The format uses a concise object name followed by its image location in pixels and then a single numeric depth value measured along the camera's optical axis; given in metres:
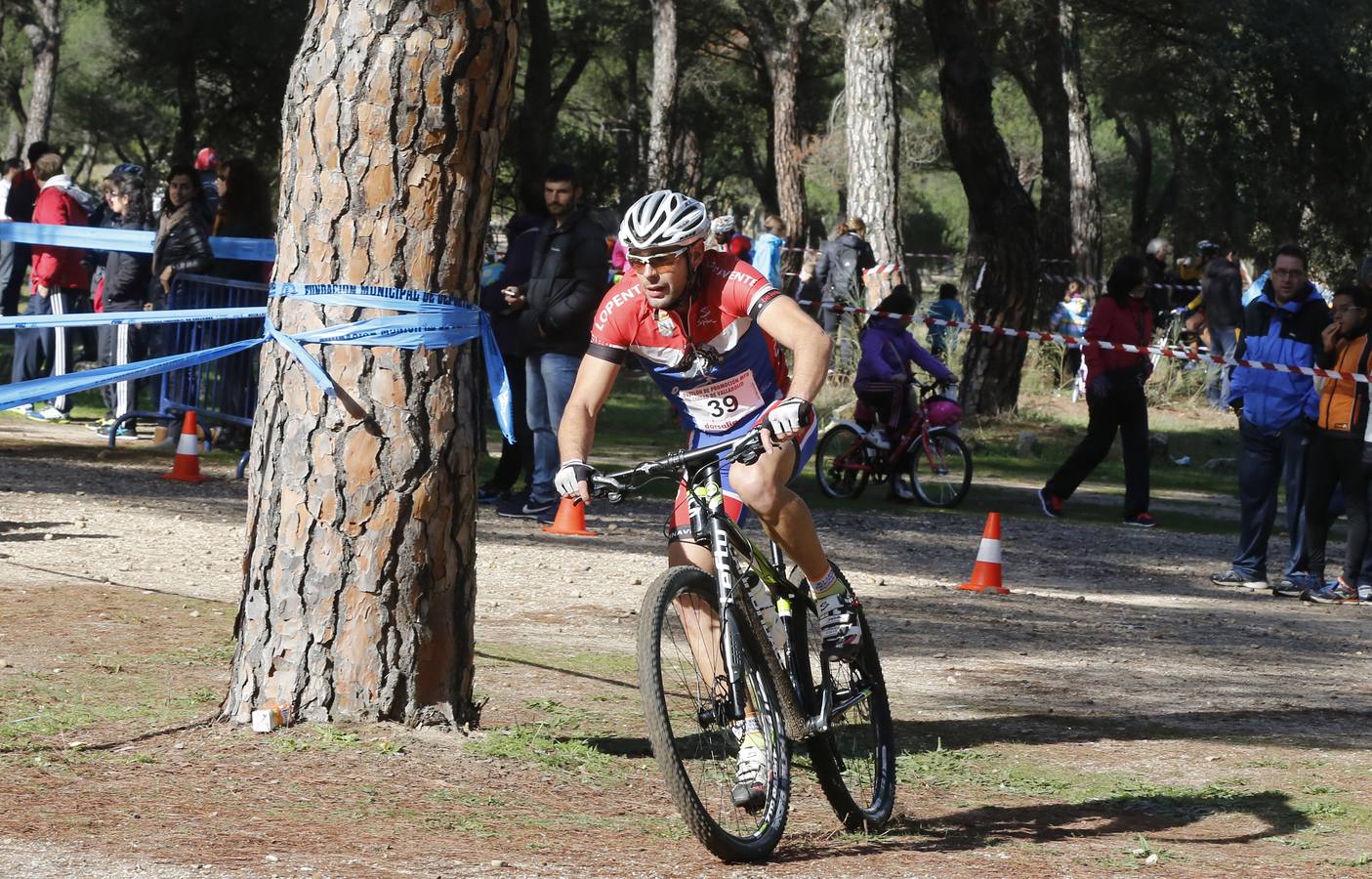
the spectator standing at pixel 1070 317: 24.16
